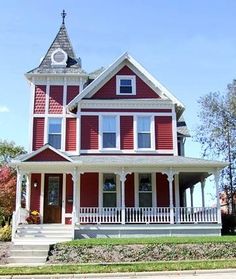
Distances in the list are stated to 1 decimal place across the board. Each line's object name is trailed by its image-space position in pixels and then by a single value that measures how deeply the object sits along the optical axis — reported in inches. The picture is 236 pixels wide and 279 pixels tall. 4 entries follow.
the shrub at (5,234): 786.2
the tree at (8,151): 1606.8
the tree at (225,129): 1154.0
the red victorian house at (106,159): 747.4
